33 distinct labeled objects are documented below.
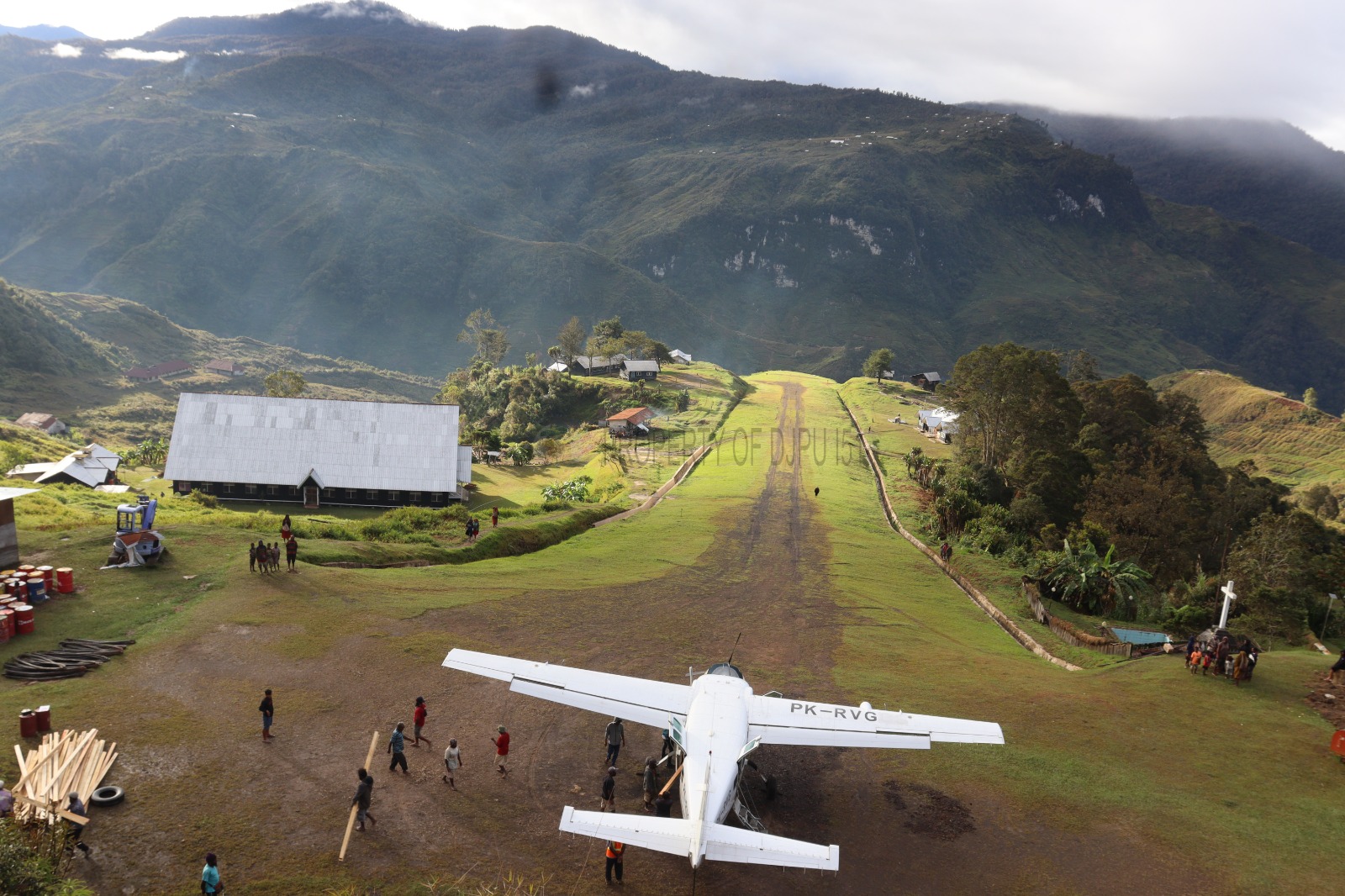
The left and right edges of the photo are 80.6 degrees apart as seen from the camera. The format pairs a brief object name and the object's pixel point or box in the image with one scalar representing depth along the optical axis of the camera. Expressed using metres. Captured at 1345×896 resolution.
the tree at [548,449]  91.44
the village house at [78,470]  63.81
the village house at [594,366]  134.69
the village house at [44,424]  107.50
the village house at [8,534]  30.16
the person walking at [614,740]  21.31
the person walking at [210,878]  15.46
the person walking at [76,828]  16.84
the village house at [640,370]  127.19
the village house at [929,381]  146.25
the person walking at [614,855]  17.08
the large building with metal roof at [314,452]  59.59
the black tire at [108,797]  18.44
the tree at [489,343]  156.62
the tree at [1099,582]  41.78
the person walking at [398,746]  20.53
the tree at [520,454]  86.12
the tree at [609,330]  138.50
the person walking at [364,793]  18.16
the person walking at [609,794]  19.28
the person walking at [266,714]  21.44
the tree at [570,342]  134.88
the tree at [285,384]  108.06
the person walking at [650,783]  19.80
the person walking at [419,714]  21.83
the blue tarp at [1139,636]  36.25
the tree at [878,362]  142.75
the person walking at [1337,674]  27.91
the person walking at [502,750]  21.09
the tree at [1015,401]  67.94
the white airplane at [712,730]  15.54
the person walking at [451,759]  20.34
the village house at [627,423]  96.69
